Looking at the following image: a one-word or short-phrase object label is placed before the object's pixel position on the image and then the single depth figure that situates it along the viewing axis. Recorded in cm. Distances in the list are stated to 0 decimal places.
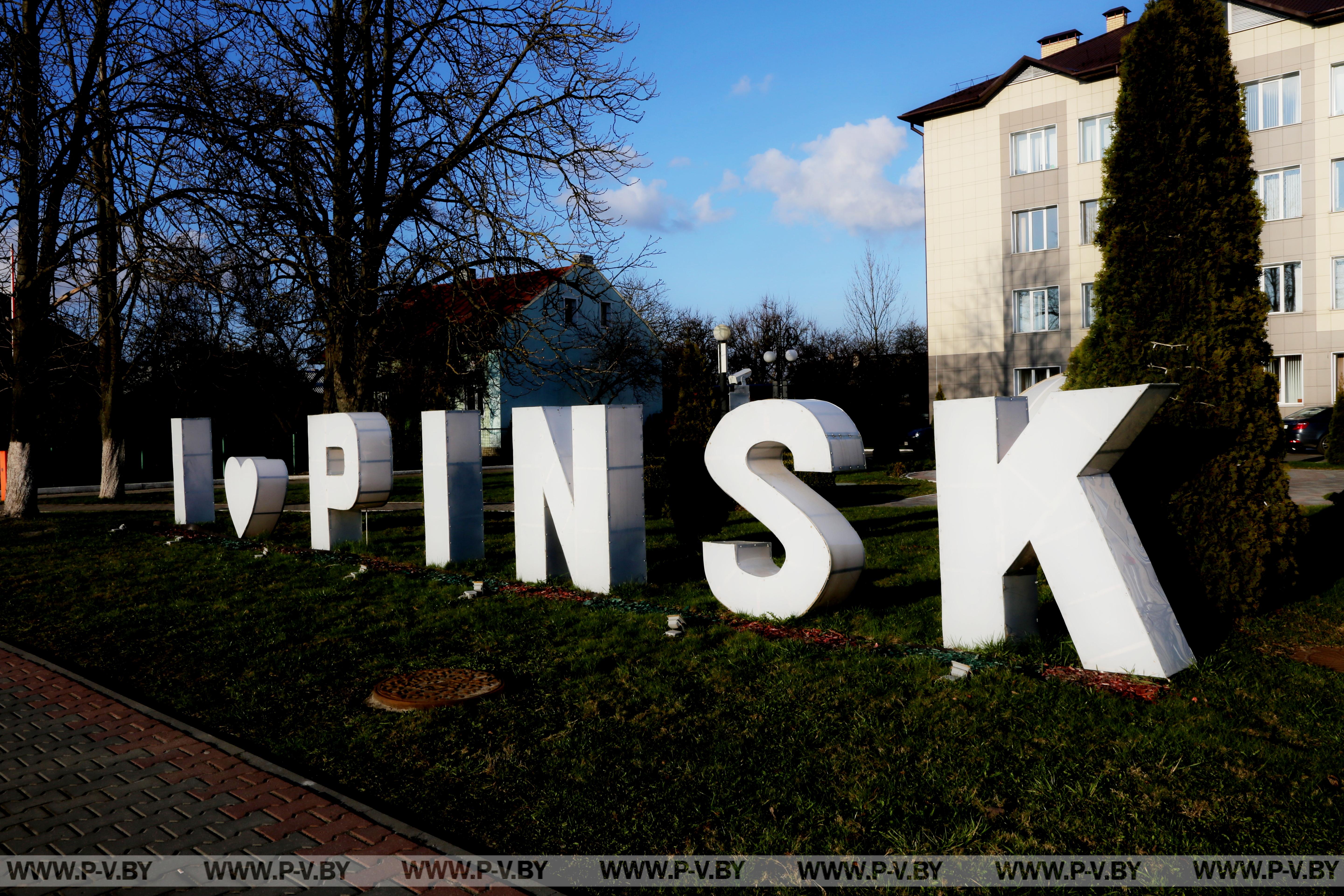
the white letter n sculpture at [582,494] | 879
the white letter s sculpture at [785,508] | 708
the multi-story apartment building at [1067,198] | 2628
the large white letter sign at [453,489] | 1055
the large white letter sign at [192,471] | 1511
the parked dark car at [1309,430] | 2498
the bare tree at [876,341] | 4350
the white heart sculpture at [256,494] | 1311
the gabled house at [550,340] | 1455
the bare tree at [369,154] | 1370
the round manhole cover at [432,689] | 543
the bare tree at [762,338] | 5091
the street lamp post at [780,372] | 2230
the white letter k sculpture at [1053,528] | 551
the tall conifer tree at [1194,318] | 667
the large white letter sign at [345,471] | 1159
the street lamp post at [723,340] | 1833
